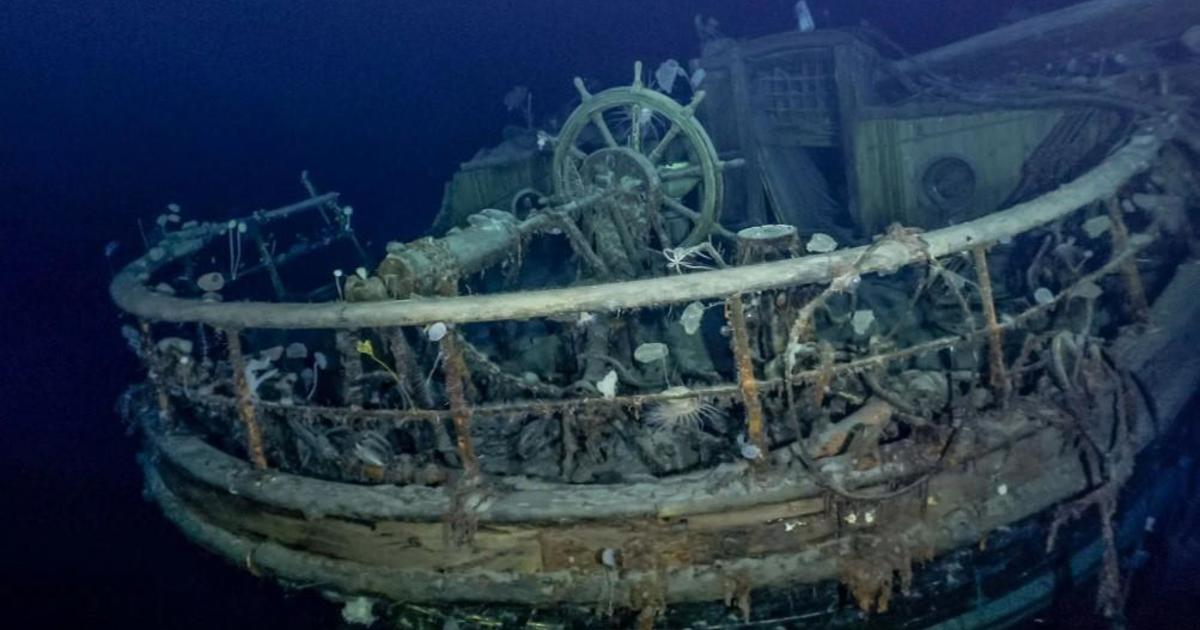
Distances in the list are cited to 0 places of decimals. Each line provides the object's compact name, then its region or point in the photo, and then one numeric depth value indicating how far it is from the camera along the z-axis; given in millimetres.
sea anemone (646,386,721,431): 3605
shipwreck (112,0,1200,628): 3408
